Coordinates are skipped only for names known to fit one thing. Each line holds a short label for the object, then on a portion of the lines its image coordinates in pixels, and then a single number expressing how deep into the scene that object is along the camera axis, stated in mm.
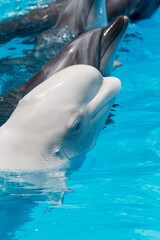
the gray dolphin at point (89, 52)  10373
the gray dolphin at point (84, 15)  13448
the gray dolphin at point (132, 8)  17629
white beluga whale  7544
